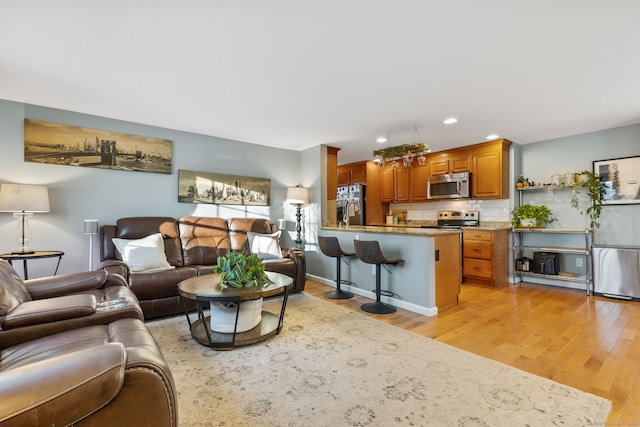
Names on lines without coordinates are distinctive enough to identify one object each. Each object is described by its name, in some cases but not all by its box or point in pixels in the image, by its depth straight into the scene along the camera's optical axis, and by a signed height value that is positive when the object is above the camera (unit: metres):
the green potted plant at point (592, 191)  4.21 +0.35
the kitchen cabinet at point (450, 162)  5.24 +1.00
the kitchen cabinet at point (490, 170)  4.80 +0.76
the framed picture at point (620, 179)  4.02 +0.51
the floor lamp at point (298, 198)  4.89 +0.29
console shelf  4.27 -0.50
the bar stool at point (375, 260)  3.33 -0.51
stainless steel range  5.38 -0.07
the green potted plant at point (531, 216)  4.71 -0.01
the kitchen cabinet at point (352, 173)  6.49 +0.97
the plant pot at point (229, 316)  2.61 -0.90
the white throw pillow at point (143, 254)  3.23 -0.43
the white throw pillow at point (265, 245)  4.10 -0.41
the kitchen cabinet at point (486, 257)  4.58 -0.66
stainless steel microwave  5.15 +0.53
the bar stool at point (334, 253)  3.94 -0.51
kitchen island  3.32 -0.65
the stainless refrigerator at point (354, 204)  6.25 +0.26
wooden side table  2.84 -0.39
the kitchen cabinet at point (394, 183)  6.19 +0.71
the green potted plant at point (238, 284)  2.51 -0.58
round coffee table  2.30 -0.65
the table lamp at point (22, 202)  2.91 +0.14
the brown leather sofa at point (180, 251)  3.05 -0.47
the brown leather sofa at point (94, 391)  0.75 -0.49
